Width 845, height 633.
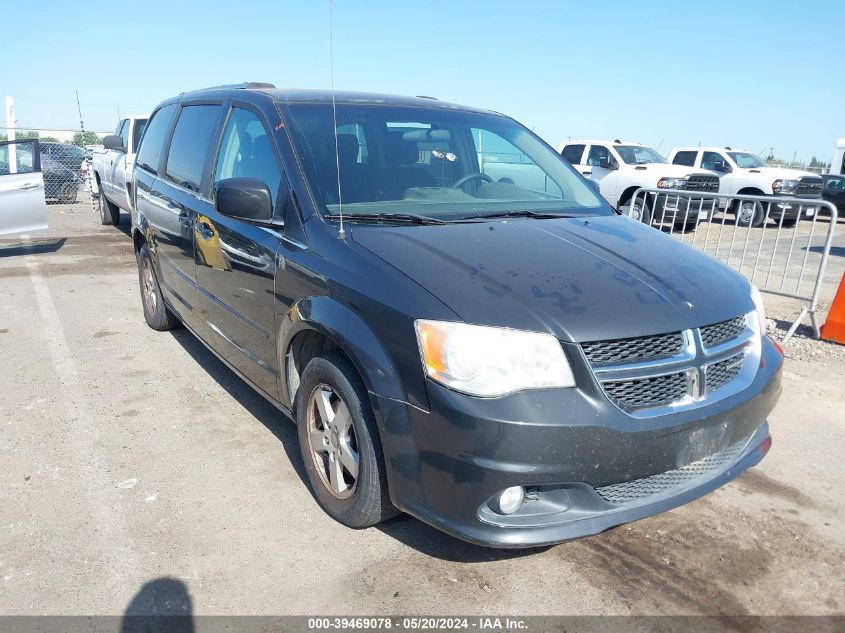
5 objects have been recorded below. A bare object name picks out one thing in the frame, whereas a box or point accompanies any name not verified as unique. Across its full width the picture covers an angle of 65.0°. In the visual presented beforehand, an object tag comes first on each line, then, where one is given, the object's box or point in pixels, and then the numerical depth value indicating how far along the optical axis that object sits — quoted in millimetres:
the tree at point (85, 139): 20562
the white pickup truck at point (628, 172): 14062
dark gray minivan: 2262
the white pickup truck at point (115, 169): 10047
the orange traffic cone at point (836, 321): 5781
